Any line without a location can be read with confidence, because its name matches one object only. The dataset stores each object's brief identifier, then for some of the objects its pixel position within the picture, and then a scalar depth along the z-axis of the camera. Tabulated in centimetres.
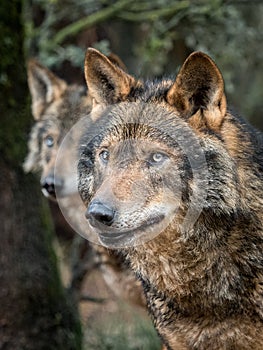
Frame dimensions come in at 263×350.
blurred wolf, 1595
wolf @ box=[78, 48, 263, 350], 1091
